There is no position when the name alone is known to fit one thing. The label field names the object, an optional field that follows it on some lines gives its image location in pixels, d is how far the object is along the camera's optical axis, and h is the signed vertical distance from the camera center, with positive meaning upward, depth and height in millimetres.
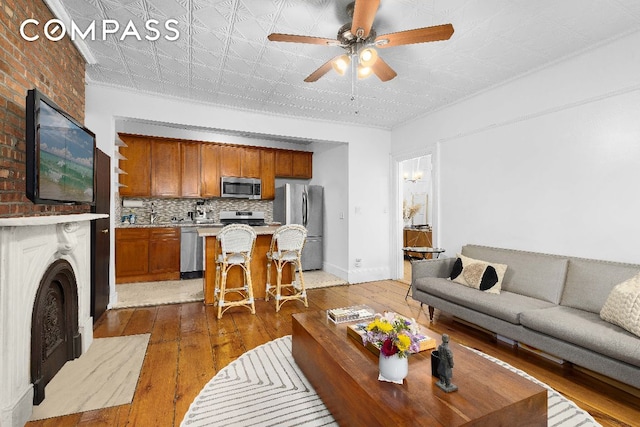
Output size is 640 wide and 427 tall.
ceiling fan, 1910 +1252
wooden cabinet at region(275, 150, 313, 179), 6477 +1123
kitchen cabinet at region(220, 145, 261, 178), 5957 +1092
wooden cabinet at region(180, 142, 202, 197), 5633 +884
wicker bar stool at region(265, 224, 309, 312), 3742 -456
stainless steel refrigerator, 5922 +41
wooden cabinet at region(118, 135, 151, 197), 5242 +857
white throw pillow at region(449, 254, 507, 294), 3025 -634
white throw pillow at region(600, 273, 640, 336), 1978 -639
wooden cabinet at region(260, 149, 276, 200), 6293 +907
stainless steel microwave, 5887 +557
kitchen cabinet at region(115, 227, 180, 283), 4938 -654
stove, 6027 -41
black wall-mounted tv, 1790 +425
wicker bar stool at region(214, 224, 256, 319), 3482 -448
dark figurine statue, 1443 -743
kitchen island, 3898 -699
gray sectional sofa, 1972 -796
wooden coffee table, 1279 -842
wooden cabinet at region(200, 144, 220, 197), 5766 +885
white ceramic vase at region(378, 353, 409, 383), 1493 -764
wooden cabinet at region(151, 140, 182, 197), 5418 +855
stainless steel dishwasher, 5297 -653
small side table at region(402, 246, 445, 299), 4047 -483
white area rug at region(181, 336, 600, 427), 1789 -1223
